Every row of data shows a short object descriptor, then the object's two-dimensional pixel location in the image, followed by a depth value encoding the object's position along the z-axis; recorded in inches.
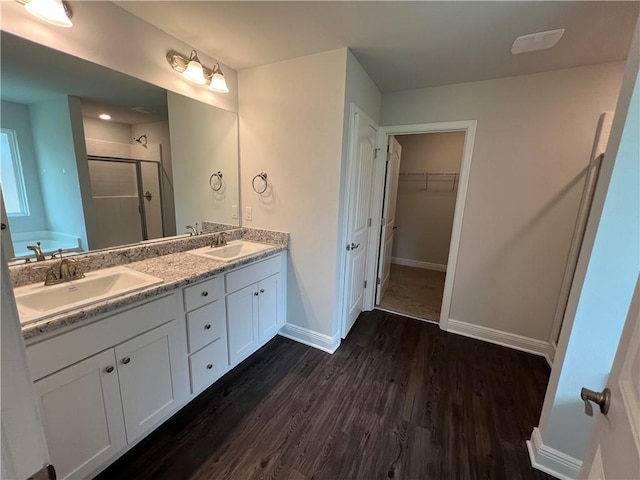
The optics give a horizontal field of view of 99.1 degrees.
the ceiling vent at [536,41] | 65.6
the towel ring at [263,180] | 95.7
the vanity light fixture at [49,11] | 48.7
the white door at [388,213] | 120.7
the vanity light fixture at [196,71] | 75.2
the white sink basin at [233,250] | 86.3
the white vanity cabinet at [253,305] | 78.3
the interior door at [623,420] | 21.4
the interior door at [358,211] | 90.5
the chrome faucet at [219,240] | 92.2
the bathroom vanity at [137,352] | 44.3
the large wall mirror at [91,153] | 53.2
